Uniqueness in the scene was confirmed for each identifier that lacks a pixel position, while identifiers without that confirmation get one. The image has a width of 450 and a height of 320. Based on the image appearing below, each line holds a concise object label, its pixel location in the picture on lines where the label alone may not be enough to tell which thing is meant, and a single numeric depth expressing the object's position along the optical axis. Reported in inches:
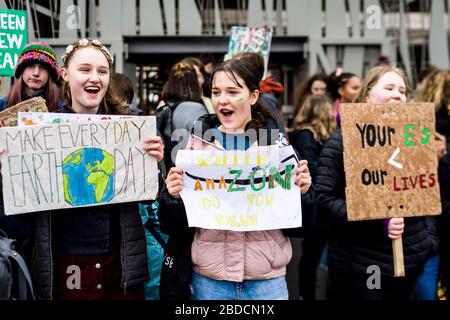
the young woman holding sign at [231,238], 105.0
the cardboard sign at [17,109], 109.2
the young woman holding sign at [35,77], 122.6
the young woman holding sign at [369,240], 122.4
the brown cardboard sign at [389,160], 115.3
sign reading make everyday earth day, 104.7
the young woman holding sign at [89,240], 106.5
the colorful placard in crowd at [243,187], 106.2
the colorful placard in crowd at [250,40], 203.9
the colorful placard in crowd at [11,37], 132.6
